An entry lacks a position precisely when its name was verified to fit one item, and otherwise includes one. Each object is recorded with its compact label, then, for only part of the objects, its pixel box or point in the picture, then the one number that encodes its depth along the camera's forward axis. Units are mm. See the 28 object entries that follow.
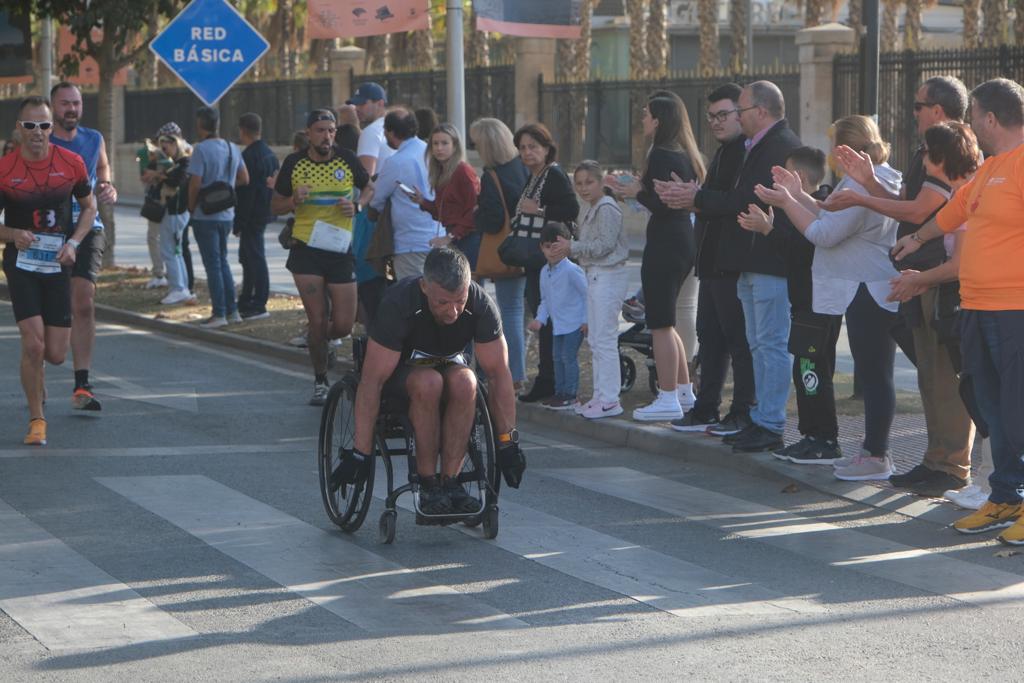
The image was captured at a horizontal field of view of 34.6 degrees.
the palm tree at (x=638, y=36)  41562
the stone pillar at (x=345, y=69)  35906
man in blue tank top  10875
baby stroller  11734
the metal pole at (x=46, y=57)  21250
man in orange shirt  7375
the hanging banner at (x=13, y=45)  19000
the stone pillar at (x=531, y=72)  30109
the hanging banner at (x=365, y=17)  14688
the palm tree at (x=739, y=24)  42284
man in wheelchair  7258
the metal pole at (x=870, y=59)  11516
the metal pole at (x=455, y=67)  13672
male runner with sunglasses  10039
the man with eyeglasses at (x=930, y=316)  8234
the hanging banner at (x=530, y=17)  14258
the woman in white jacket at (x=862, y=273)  8680
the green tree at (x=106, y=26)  18984
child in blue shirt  10938
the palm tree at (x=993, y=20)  36094
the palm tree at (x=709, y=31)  42406
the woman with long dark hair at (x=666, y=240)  10188
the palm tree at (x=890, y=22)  41188
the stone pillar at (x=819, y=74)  24984
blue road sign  16031
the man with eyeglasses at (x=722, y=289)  9828
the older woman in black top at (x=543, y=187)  10922
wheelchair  7383
